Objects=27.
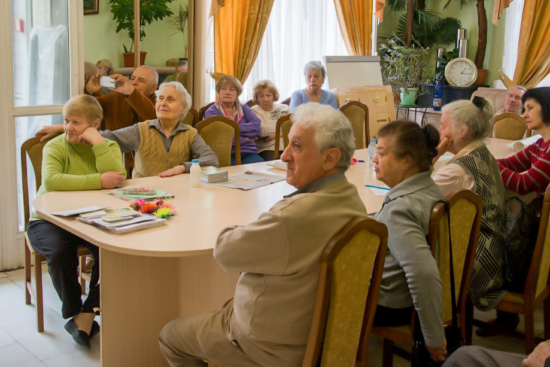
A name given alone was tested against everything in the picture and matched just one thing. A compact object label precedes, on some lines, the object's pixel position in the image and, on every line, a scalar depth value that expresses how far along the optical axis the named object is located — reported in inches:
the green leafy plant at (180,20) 202.7
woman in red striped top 129.6
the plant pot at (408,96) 291.6
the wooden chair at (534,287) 95.7
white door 146.7
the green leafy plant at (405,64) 287.9
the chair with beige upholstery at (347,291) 66.7
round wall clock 278.7
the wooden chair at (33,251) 118.5
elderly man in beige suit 67.4
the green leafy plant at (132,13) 180.4
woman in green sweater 113.0
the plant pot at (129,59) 185.0
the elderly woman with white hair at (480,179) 100.3
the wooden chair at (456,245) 83.2
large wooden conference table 90.0
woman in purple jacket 186.4
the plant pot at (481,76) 284.9
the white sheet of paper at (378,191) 121.7
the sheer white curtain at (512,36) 274.5
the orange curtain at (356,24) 274.1
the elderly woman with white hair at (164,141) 138.9
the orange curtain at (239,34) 225.9
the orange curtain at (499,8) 266.5
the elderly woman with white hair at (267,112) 201.6
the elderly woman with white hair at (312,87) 219.6
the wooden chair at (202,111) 193.8
